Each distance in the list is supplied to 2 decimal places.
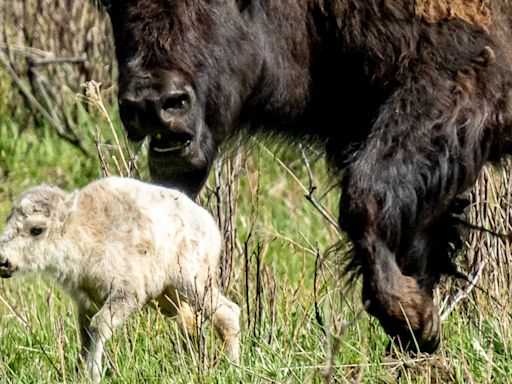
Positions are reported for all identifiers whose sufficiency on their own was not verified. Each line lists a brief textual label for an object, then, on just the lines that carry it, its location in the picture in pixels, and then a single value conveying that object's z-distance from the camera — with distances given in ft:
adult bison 35.91
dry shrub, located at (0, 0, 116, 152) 74.84
